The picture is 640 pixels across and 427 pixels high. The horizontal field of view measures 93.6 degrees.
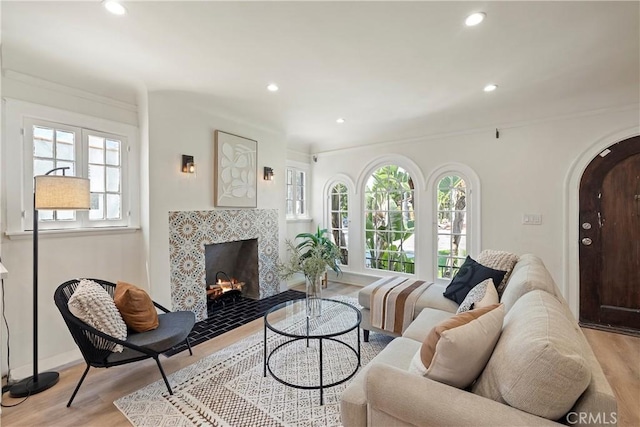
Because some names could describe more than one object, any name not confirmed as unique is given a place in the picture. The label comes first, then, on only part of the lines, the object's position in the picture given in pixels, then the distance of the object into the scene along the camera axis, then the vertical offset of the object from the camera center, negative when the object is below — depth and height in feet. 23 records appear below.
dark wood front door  10.41 -0.90
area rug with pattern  6.21 -4.18
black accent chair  6.52 -2.97
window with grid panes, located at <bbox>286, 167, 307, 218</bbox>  17.54 +1.26
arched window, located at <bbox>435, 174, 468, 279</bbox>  13.84 -0.45
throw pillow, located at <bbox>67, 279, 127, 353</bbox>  6.63 -2.23
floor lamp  6.98 +0.26
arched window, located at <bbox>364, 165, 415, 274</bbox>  15.35 -0.35
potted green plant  8.66 -1.87
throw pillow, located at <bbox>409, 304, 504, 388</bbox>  4.00 -1.87
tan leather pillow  7.44 -2.36
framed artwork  12.26 +1.83
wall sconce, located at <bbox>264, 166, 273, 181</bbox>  14.39 +1.95
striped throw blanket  8.72 -2.74
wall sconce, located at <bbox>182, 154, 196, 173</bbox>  11.05 +1.83
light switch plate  11.99 -0.22
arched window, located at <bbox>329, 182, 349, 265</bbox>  17.52 -0.20
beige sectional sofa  3.26 -2.15
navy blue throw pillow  8.14 -1.81
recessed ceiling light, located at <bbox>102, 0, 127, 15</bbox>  5.76 +4.05
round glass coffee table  7.44 -4.09
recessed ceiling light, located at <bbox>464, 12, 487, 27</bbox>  6.27 +4.16
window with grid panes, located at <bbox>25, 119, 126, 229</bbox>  8.43 +1.55
